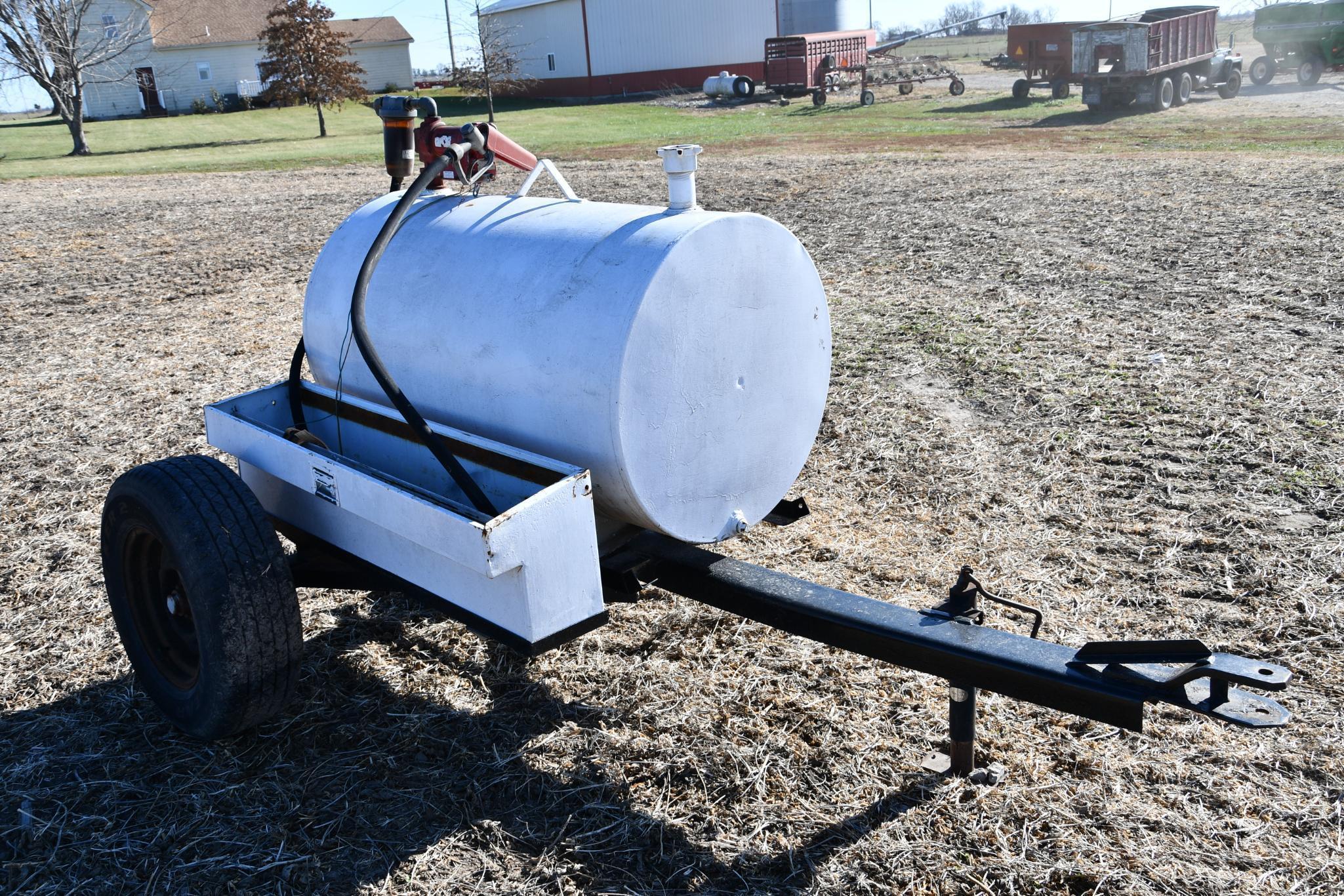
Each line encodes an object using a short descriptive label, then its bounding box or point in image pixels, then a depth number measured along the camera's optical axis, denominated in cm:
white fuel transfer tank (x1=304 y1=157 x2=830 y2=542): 308
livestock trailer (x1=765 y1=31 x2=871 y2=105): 3719
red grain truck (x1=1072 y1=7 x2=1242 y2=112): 2552
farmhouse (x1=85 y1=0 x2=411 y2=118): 5197
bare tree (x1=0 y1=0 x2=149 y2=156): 3309
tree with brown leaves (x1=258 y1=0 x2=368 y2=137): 3819
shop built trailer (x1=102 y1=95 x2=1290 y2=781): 288
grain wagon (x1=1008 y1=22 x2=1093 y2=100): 3031
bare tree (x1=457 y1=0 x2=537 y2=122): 4147
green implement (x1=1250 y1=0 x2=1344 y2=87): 3206
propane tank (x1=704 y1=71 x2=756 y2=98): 4100
